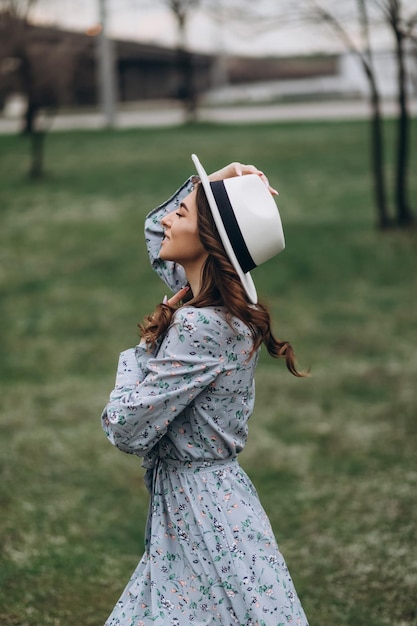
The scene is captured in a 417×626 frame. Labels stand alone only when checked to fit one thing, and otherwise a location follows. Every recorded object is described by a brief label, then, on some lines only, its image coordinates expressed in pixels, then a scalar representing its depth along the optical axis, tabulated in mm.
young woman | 2430
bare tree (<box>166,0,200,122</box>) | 25197
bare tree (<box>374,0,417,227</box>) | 10523
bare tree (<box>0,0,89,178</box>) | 17391
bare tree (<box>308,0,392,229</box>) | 11109
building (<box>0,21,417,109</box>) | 17625
